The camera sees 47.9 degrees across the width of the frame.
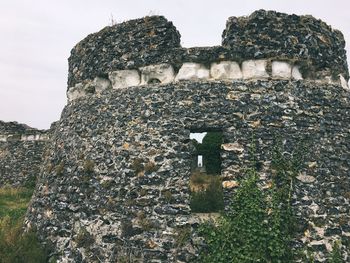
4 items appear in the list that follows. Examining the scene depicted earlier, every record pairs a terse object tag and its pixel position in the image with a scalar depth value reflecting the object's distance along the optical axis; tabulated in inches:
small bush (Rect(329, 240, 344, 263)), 223.8
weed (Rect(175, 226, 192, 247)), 230.1
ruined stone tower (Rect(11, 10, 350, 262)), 240.7
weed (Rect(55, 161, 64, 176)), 296.7
